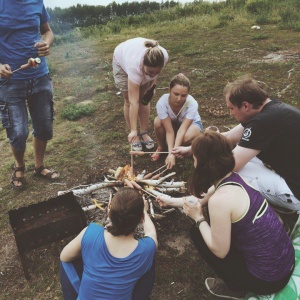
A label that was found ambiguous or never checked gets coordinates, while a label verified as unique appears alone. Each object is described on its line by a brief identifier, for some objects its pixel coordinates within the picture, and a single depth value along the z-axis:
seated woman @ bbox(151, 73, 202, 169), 4.11
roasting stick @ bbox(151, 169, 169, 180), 3.80
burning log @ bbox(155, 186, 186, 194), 3.68
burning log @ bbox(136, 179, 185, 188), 3.66
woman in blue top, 2.05
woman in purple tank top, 2.09
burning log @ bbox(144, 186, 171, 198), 3.49
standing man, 3.35
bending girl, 3.73
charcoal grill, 2.75
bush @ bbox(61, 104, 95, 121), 6.10
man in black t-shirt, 2.68
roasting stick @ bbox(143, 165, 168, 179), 3.80
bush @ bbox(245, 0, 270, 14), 13.94
